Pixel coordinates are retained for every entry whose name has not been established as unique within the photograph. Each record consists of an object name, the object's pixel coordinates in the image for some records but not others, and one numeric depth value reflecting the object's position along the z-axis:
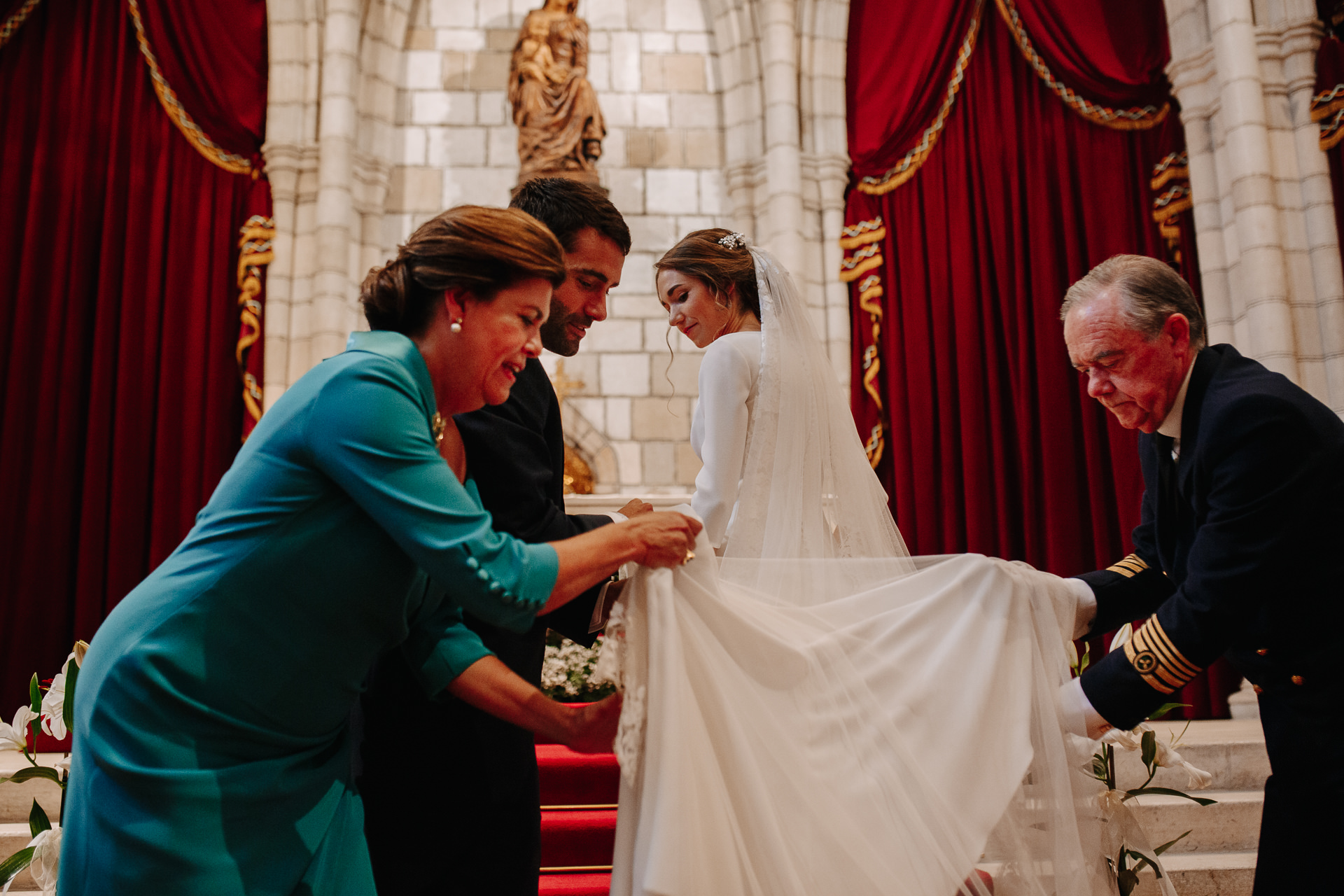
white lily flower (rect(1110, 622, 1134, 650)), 2.33
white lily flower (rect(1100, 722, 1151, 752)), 2.43
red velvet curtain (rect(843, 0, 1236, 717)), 6.11
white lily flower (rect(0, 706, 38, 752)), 2.38
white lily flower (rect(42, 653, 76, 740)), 2.33
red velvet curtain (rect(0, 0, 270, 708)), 6.14
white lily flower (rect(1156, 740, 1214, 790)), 2.54
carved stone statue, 6.67
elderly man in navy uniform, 1.78
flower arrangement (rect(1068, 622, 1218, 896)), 2.32
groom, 1.65
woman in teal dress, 1.20
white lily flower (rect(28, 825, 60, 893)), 2.18
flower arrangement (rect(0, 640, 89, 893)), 2.19
